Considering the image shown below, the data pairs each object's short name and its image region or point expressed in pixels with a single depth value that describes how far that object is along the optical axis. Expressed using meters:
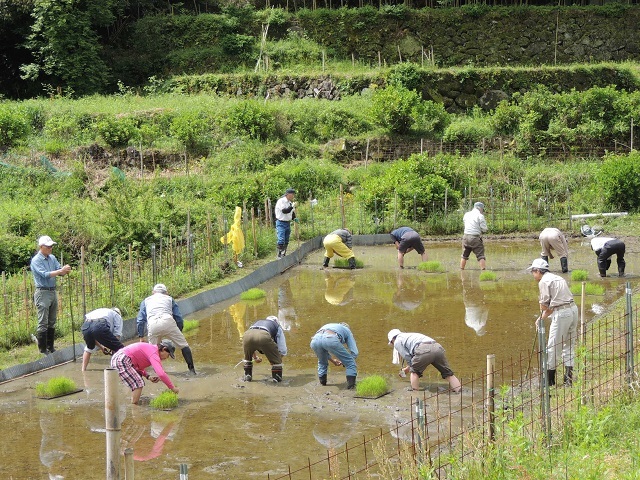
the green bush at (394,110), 31.39
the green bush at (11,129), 30.08
